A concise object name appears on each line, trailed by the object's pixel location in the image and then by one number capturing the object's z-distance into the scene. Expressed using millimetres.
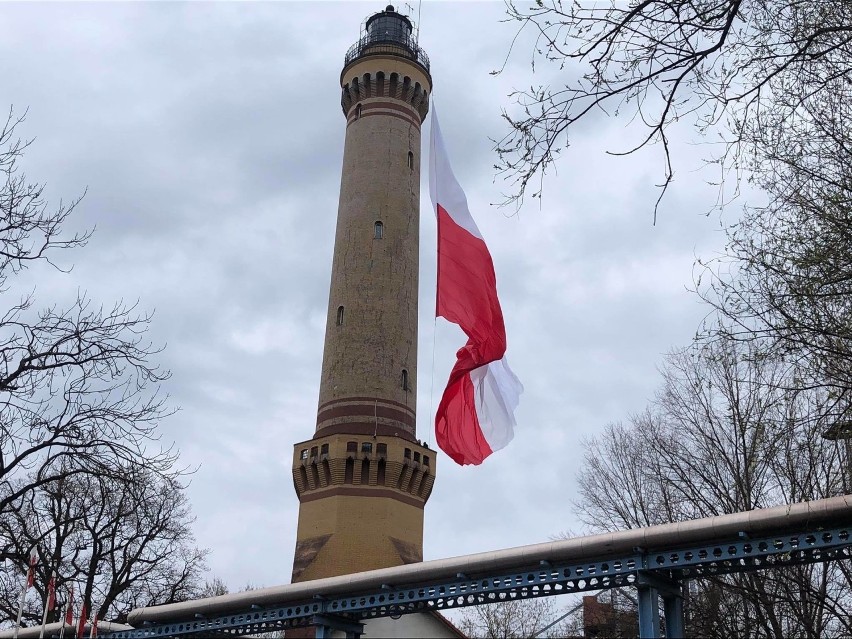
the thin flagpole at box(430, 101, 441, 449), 17906
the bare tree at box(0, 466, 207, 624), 33000
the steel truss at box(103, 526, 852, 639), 16250
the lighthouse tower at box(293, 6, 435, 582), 33531
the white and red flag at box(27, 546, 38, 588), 13656
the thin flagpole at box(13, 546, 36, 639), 13549
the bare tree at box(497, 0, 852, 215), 7793
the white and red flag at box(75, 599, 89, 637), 15736
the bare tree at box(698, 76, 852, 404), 10945
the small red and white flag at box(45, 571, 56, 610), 14831
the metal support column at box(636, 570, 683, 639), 16922
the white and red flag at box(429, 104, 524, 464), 17250
